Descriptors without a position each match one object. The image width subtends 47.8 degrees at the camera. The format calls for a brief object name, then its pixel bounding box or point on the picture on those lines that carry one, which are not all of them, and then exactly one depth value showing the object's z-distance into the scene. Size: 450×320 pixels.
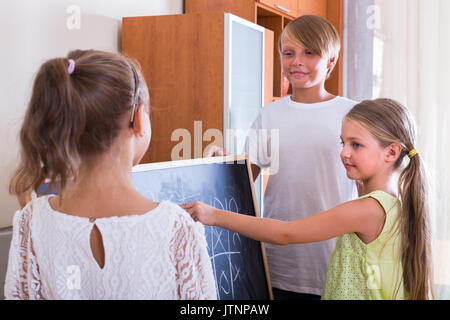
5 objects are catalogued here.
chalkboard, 1.22
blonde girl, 1.26
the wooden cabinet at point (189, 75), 2.13
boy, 1.62
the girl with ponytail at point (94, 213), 0.82
